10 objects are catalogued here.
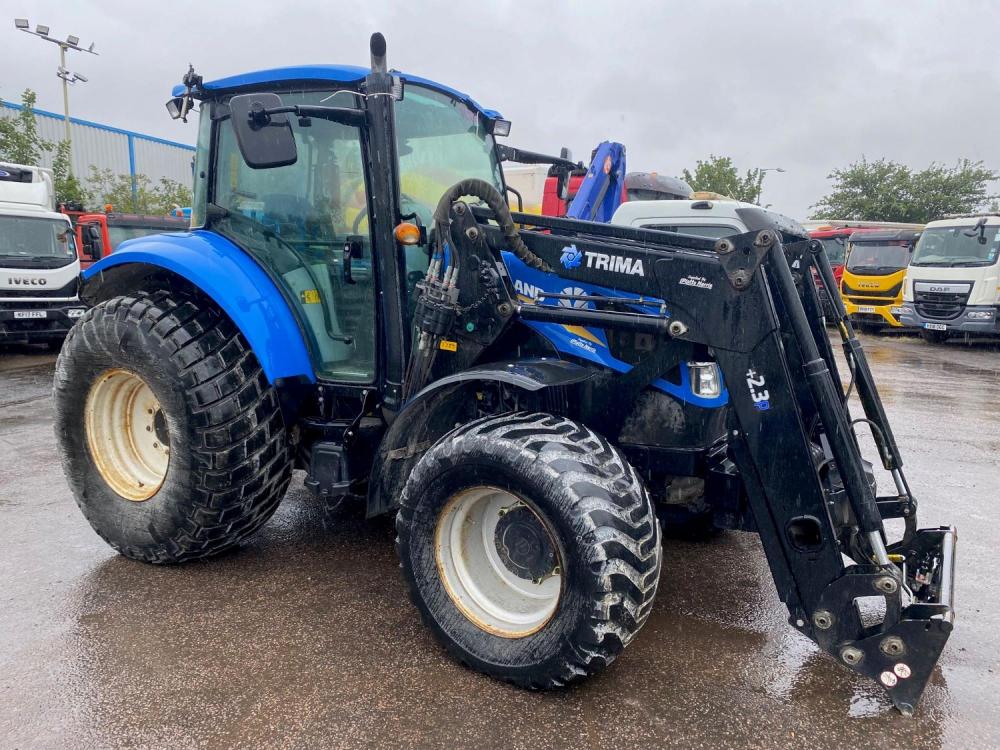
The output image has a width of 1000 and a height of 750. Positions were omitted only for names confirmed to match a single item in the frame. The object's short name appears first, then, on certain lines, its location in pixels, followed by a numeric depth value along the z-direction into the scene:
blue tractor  2.43
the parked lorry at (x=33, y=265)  10.52
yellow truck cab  16.45
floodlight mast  17.62
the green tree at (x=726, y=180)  33.47
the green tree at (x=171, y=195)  21.47
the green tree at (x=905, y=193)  33.94
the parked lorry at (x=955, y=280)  13.79
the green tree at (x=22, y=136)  16.41
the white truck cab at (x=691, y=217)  8.00
